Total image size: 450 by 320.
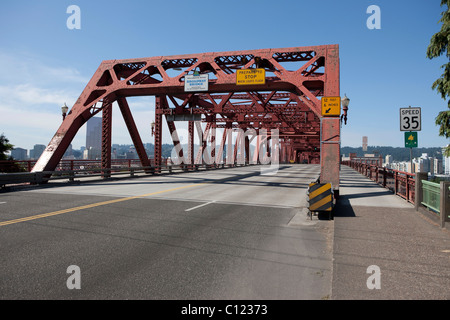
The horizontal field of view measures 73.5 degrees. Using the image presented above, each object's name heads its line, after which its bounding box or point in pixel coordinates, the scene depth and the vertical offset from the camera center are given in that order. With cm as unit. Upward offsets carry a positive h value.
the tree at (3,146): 2806 +124
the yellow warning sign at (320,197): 867 -111
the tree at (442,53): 1411 +508
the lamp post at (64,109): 1994 +333
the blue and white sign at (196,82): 1820 +466
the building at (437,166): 17108 -458
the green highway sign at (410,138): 1059 +72
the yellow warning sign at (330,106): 1445 +255
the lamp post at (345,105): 1507 +270
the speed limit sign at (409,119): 1041 +138
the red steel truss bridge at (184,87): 1518 +446
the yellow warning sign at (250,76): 1733 +479
